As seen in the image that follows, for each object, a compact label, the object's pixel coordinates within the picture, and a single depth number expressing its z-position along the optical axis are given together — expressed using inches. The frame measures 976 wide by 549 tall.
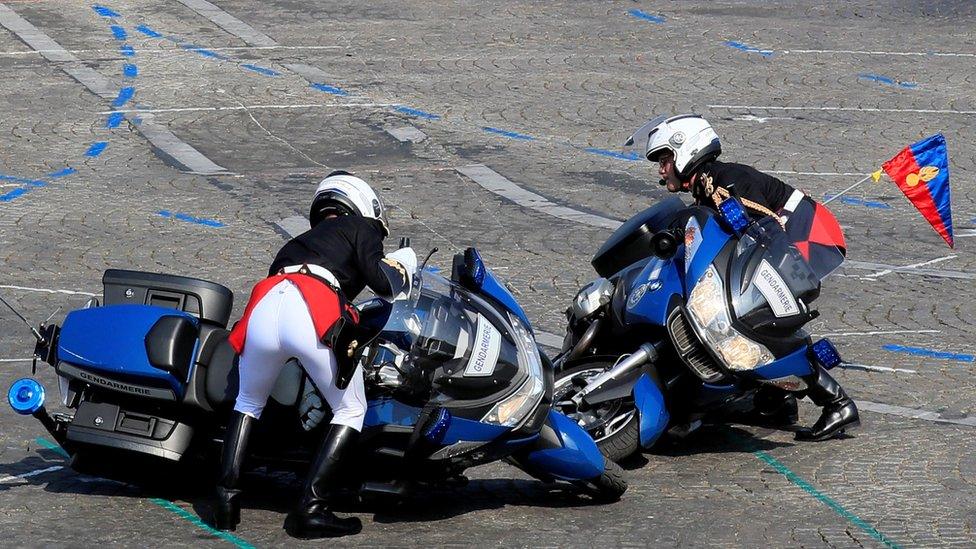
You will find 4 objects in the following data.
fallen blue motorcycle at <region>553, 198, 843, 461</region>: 576.7
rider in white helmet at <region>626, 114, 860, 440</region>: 618.2
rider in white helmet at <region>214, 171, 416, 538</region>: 487.5
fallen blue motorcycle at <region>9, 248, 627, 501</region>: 508.1
